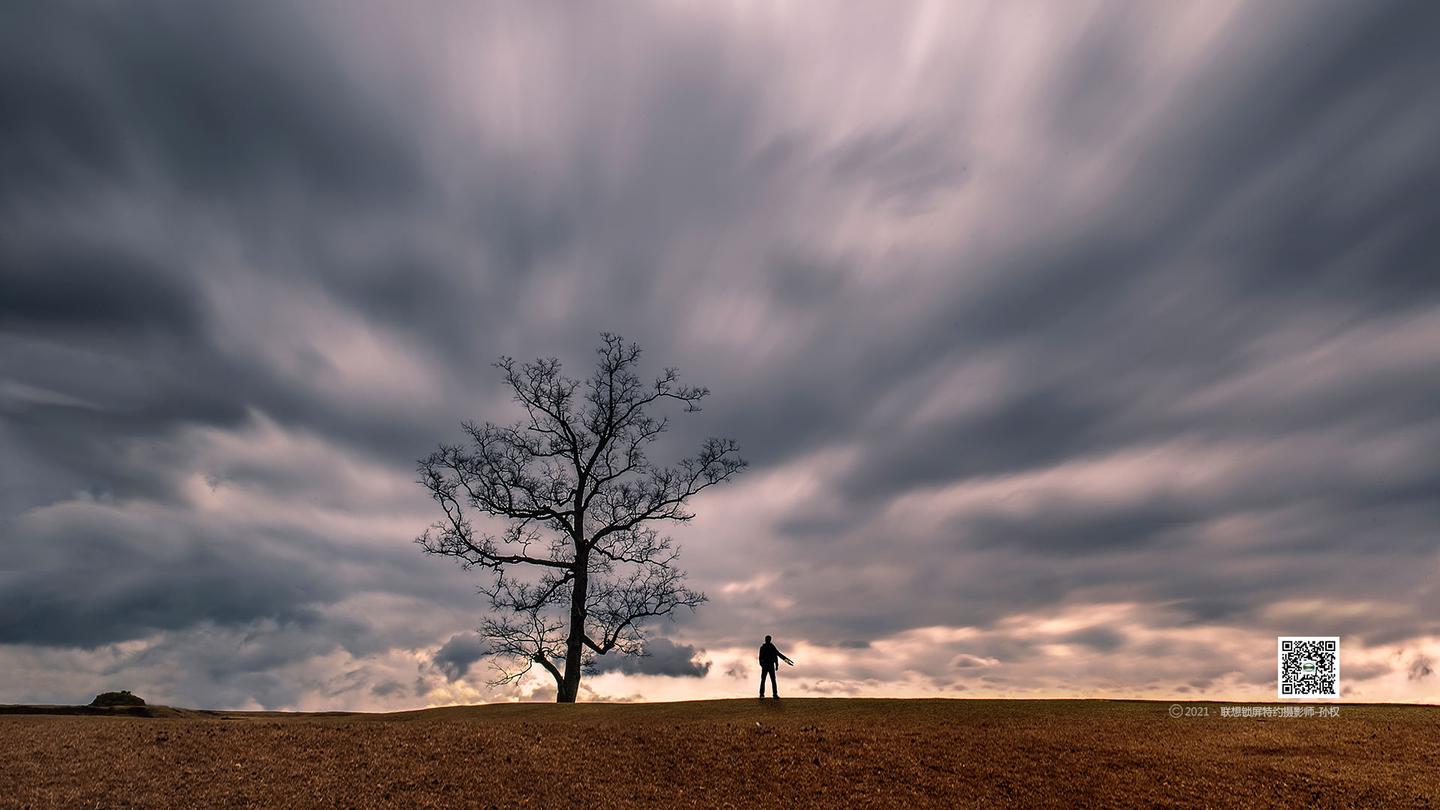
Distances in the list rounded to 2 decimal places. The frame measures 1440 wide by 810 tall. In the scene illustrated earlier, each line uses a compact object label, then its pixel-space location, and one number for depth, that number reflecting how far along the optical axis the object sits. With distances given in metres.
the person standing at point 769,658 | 27.38
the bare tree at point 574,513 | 35.44
